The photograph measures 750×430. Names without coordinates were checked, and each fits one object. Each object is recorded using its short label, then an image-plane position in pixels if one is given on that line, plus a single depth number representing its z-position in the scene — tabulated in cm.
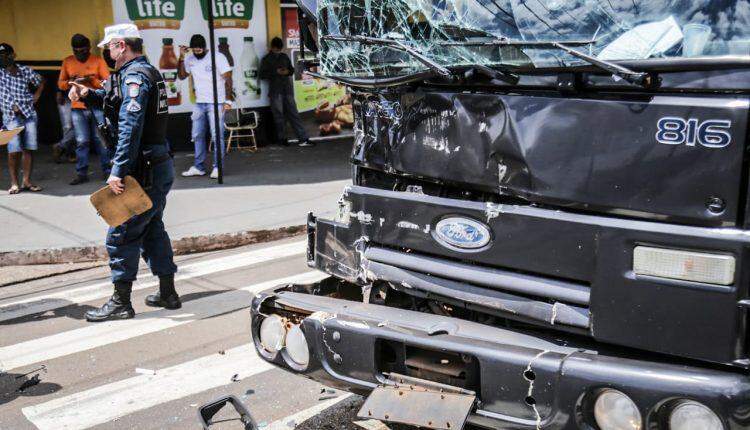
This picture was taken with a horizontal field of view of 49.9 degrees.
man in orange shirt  1084
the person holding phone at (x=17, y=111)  1013
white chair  1389
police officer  573
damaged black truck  280
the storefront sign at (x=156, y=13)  1289
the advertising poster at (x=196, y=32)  1300
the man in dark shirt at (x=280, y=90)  1416
